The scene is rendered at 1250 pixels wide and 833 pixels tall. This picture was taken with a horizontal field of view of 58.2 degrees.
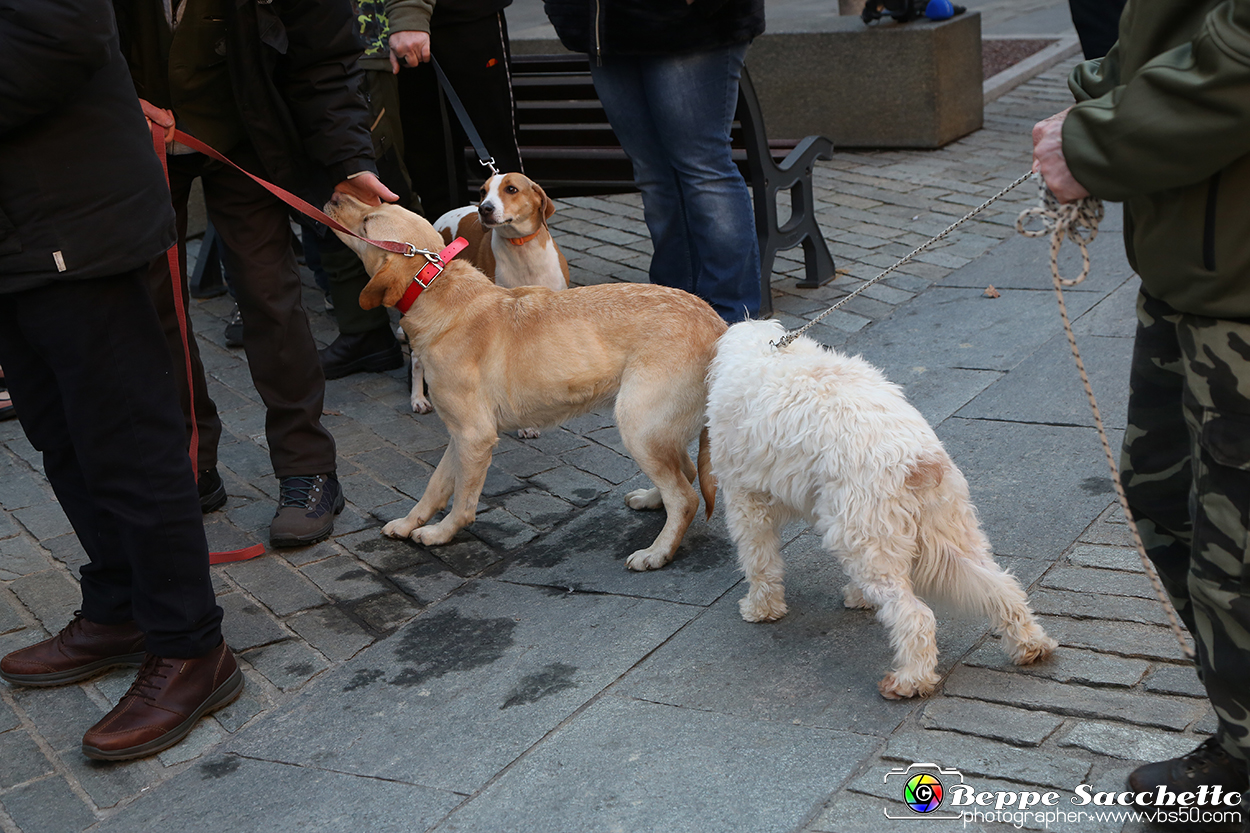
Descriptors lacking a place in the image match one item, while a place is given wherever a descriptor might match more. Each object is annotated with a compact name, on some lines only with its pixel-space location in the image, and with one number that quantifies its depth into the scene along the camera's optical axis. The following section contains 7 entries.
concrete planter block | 8.66
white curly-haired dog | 2.69
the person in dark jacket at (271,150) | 3.71
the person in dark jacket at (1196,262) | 1.79
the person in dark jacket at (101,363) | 2.60
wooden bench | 5.88
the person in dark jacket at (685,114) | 4.79
